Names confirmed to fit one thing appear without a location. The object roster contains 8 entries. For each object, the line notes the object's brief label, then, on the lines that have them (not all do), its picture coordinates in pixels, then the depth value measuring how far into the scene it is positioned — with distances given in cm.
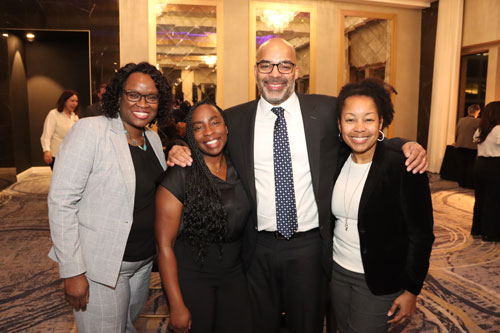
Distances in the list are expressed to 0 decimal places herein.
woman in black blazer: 174
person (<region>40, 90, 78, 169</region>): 618
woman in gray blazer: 176
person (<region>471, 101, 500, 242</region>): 507
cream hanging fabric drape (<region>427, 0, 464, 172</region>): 966
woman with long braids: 186
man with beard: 214
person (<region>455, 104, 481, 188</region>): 801
